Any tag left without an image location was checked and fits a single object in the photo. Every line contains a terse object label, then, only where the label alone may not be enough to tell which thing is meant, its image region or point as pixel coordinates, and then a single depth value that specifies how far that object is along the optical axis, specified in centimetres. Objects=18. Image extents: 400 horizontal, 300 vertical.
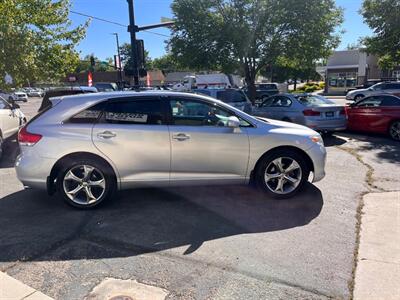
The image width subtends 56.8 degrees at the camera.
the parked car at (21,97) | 4290
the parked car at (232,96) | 1257
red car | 1048
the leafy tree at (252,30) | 1518
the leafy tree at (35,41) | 1045
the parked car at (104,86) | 3541
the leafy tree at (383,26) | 1545
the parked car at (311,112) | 1057
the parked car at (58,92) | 932
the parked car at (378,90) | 2649
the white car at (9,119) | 901
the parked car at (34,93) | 6016
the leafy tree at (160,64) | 10022
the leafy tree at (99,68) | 9646
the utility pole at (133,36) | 1270
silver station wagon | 494
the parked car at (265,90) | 2981
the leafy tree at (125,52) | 9996
